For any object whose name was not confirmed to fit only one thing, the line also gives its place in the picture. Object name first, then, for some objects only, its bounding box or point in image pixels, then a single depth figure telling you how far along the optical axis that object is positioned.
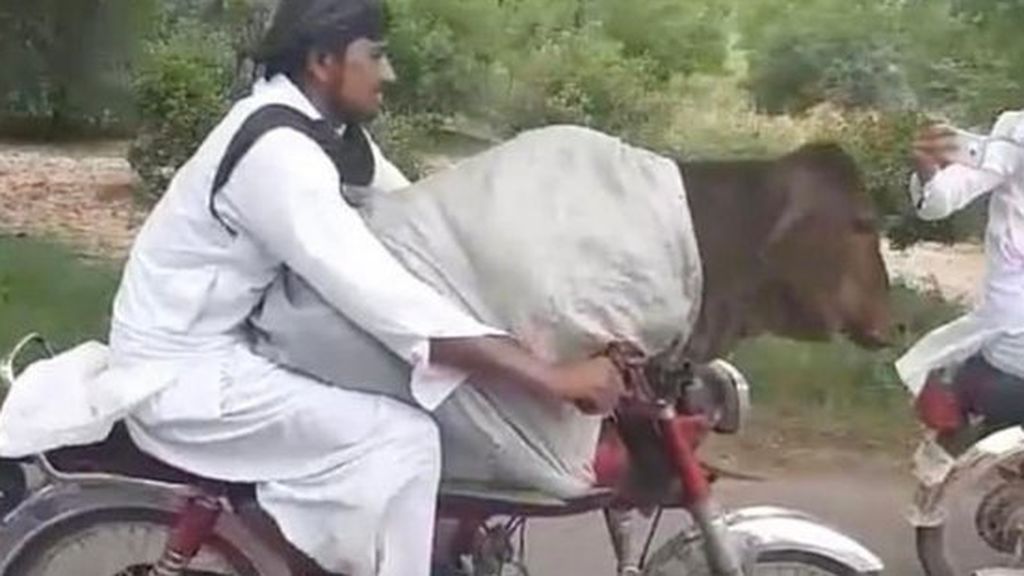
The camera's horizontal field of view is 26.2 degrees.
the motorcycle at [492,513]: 4.00
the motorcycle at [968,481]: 5.39
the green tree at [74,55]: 11.88
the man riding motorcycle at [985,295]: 5.31
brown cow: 3.87
